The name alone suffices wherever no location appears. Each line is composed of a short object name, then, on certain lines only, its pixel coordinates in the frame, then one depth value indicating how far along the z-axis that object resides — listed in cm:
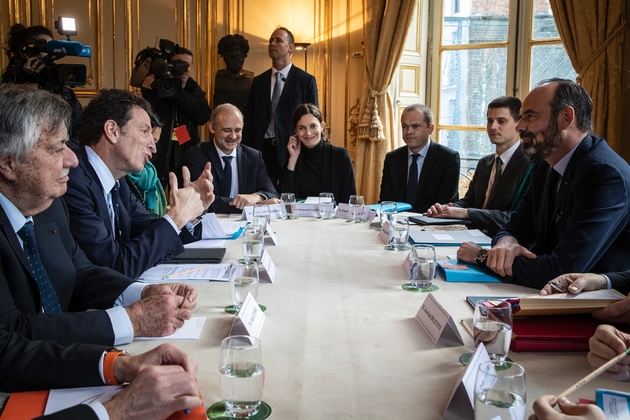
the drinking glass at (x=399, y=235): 248
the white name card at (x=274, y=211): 335
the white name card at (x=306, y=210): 345
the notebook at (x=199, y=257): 220
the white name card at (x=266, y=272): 193
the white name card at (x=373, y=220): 307
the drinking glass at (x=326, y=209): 336
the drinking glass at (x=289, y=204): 337
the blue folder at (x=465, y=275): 197
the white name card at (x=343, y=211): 334
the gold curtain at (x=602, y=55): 456
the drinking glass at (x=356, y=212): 329
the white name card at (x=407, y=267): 192
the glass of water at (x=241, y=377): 101
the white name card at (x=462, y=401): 102
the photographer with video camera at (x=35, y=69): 349
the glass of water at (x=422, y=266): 186
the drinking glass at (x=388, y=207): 337
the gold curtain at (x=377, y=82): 557
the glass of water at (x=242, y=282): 157
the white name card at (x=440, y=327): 138
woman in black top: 439
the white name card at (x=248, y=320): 137
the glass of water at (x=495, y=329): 124
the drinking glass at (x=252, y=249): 201
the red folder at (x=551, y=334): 134
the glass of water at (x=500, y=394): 90
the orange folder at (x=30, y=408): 103
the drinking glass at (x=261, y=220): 256
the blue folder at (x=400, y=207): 356
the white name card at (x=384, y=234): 264
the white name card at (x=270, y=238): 257
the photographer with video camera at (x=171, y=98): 450
